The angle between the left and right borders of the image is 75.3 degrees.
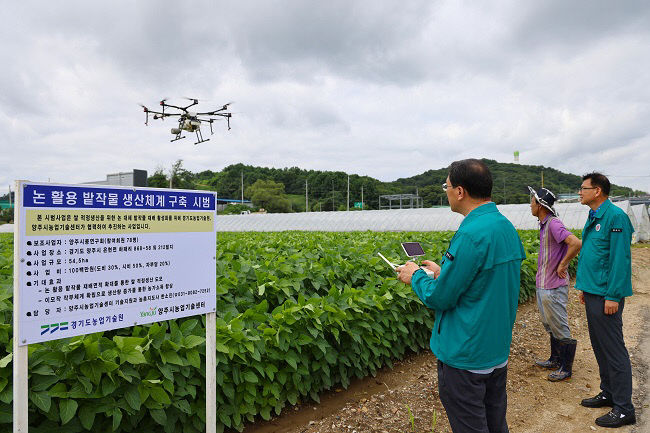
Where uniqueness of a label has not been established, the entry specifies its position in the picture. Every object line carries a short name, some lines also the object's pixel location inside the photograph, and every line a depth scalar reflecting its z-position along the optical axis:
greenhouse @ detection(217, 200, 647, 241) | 22.52
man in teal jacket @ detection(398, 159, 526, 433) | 2.08
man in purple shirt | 4.17
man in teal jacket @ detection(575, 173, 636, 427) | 3.33
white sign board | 1.92
